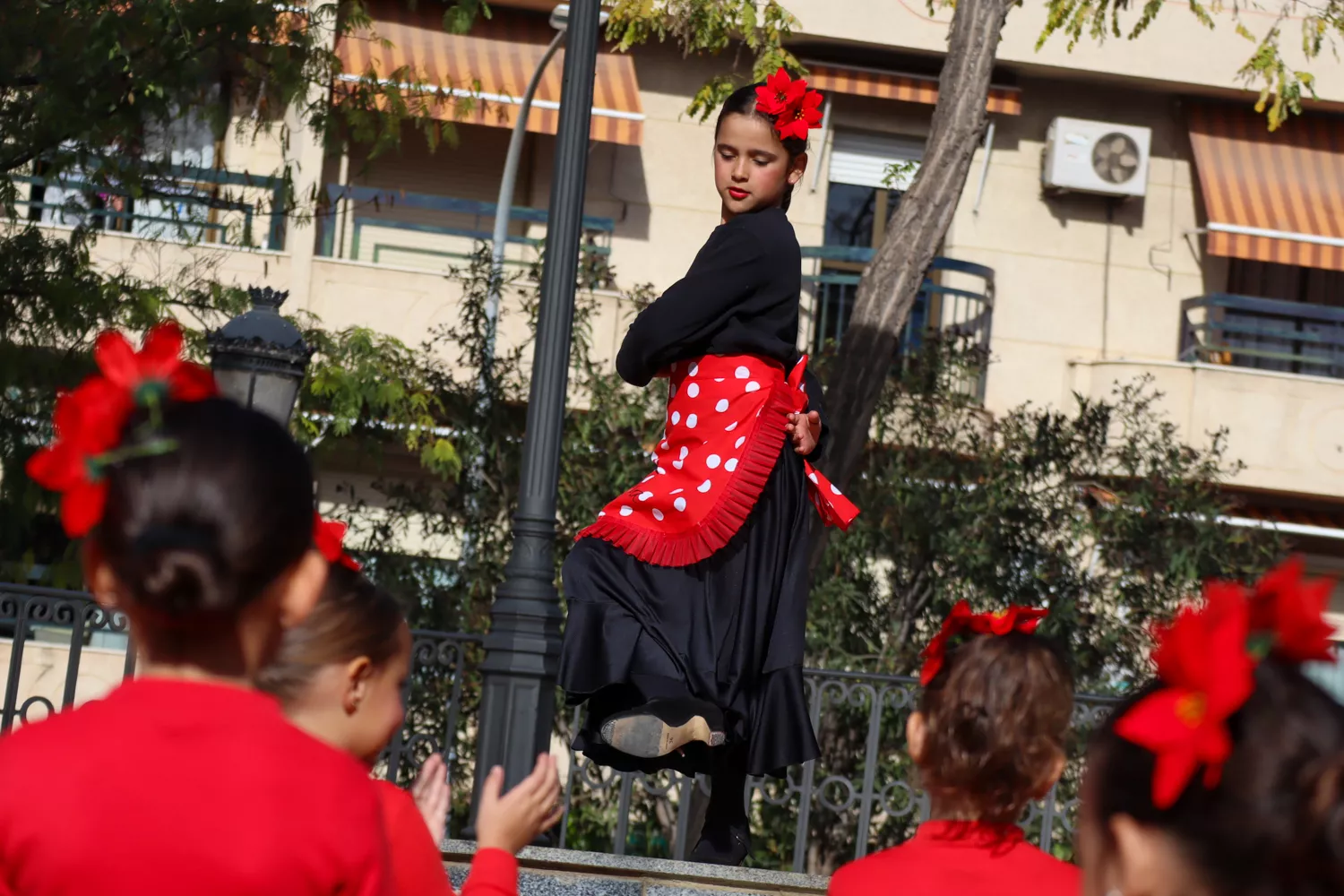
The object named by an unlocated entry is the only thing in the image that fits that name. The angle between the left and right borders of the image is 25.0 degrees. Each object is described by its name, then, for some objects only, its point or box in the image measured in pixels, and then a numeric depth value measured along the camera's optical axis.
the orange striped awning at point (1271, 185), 28.38
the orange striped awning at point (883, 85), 27.98
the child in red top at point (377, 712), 4.06
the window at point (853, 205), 28.21
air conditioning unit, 28.83
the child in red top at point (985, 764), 4.25
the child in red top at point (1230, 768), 2.50
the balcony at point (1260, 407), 27.82
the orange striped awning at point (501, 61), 25.98
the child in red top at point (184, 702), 2.85
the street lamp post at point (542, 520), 11.29
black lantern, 12.81
